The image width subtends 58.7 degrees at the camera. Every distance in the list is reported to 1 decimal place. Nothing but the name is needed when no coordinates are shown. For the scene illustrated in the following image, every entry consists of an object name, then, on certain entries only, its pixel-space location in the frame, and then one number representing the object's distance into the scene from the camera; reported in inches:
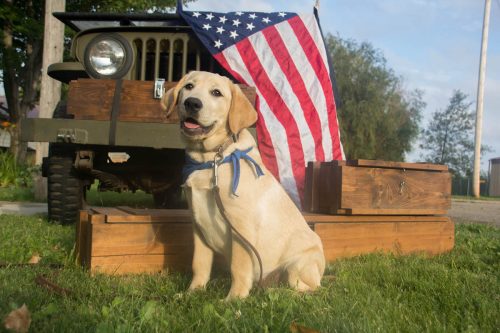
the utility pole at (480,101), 867.4
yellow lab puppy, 86.1
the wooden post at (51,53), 311.1
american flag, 175.6
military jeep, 127.6
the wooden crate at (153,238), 104.7
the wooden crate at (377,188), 132.0
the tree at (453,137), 1298.4
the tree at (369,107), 916.6
